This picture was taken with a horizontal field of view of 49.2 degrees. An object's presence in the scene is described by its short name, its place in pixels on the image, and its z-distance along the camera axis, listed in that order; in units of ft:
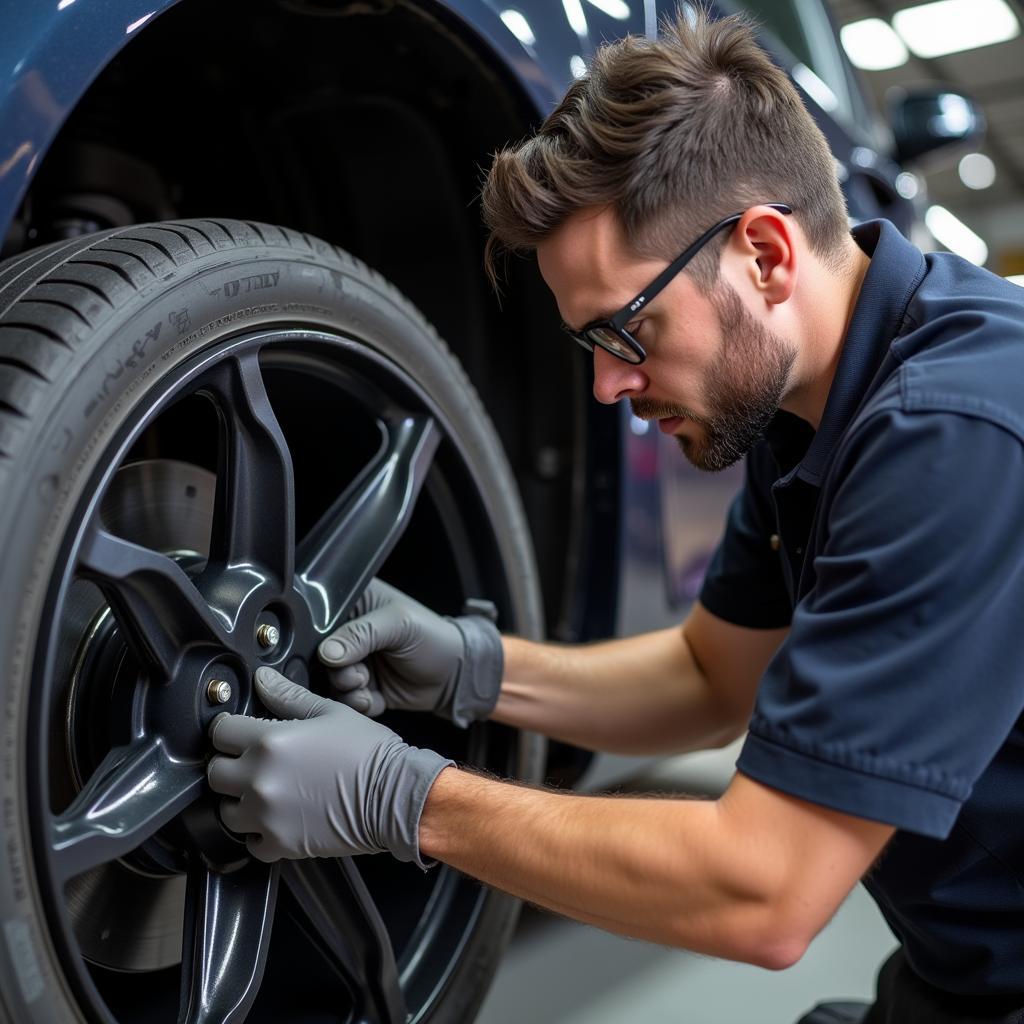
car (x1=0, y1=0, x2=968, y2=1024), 2.67
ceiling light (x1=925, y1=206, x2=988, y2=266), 43.87
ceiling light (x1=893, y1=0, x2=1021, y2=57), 29.32
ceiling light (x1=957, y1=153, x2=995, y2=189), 40.70
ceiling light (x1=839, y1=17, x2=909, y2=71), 31.65
